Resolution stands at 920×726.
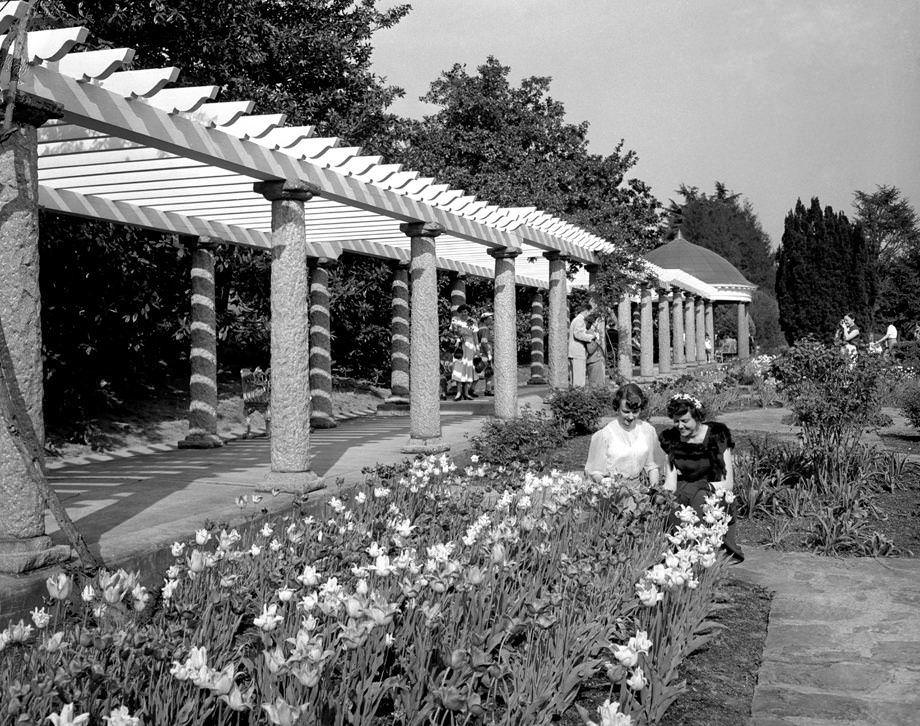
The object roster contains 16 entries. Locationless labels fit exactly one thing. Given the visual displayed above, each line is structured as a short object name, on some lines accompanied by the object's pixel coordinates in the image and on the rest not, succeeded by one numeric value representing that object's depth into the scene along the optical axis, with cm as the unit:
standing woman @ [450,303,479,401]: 1643
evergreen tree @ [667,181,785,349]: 6725
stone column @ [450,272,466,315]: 1938
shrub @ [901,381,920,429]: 1189
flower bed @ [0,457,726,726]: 248
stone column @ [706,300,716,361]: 3746
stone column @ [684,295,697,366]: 3109
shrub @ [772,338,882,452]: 848
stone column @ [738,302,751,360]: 3812
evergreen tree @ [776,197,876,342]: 3531
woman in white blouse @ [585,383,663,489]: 616
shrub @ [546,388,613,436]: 1151
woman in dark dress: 611
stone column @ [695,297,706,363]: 3375
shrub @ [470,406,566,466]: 943
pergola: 466
